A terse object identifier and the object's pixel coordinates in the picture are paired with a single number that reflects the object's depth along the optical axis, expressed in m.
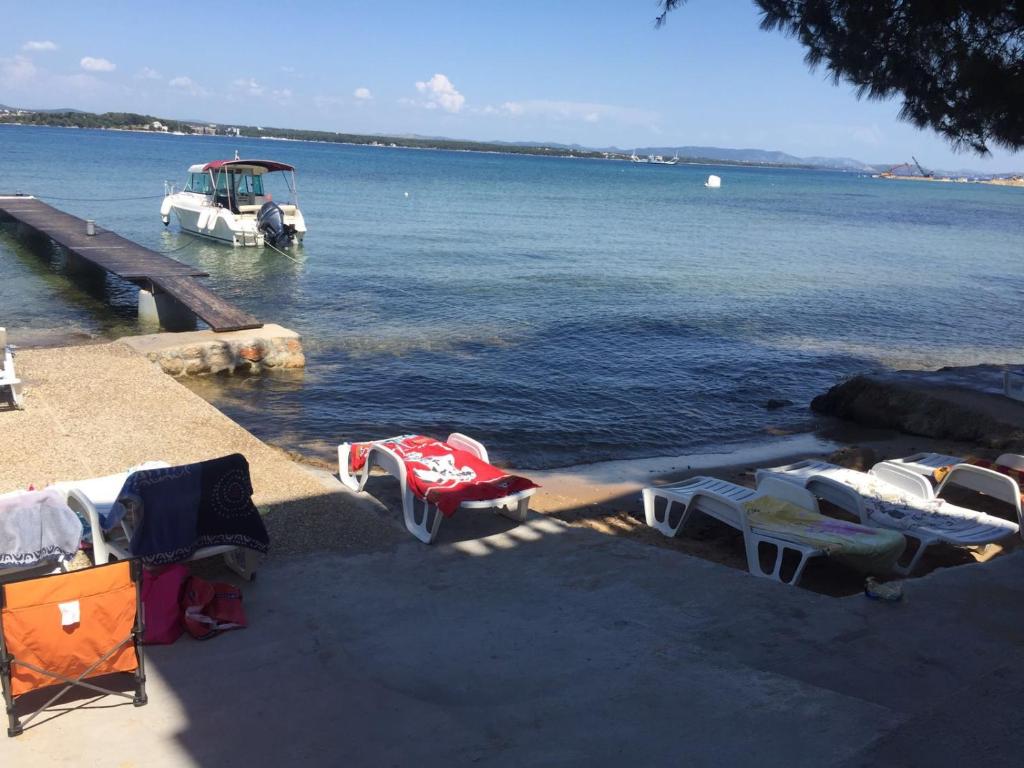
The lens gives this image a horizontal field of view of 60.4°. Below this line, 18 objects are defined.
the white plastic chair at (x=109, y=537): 5.49
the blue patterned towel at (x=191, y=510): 5.37
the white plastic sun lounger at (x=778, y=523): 6.39
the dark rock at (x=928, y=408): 11.34
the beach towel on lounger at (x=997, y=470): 8.38
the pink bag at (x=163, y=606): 4.82
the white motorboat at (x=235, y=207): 28.27
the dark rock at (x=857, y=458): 10.28
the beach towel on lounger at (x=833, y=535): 6.37
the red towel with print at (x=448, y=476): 6.52
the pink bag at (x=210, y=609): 4.89
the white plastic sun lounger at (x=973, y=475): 7.68
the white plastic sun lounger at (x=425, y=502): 6.58
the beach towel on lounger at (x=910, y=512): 7.12
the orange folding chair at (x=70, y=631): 3.99
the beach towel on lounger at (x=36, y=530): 5.15
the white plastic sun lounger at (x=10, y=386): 8.92
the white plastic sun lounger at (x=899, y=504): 6.92
